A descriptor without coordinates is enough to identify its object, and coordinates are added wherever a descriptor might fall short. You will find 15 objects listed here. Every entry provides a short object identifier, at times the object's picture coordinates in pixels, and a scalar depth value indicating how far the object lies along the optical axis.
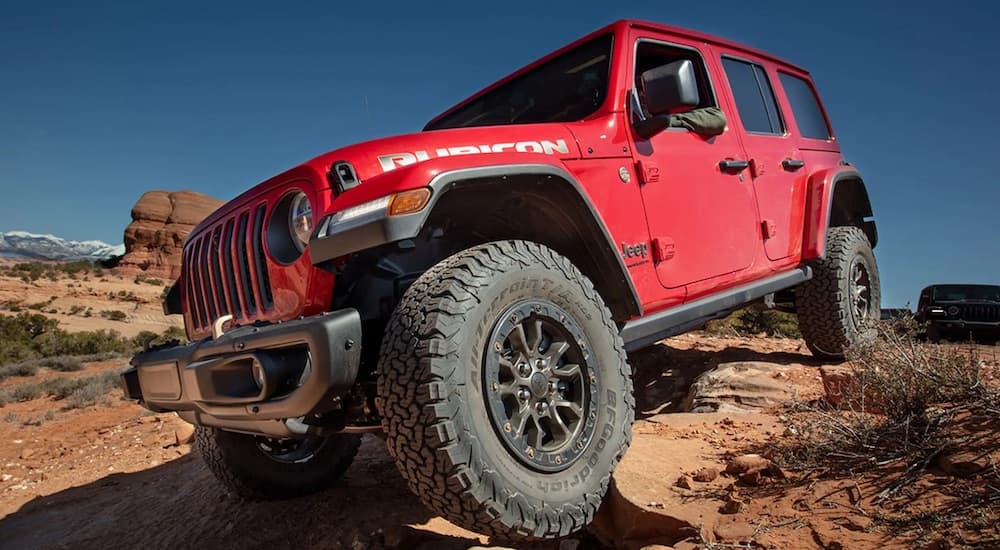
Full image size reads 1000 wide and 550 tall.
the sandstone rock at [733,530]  1.81
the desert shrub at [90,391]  8.49
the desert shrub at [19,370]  12.81
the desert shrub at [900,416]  2.10
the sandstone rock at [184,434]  5.53
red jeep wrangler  1.76
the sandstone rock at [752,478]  2.16
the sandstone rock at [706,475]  2.28
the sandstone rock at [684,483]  2.26
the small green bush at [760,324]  9.46
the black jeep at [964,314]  10.96
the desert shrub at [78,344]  17.14
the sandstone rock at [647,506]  2.02
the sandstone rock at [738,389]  3.65
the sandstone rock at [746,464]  2.22
